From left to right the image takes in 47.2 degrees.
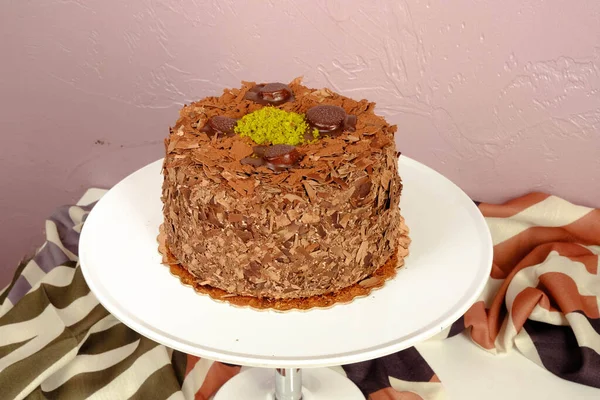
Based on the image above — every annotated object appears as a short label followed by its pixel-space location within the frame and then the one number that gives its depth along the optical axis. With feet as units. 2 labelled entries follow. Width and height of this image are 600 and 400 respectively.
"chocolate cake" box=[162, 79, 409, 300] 3.68
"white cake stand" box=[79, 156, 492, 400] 3.53
